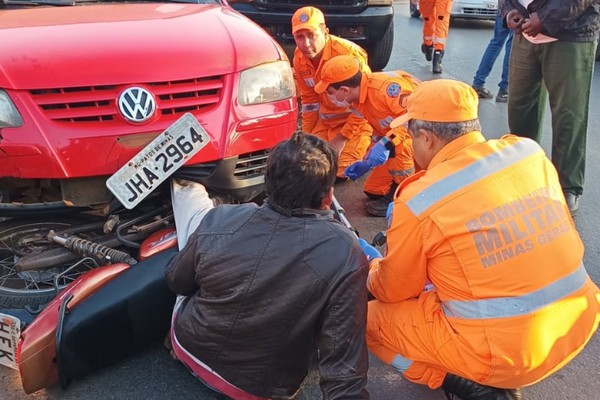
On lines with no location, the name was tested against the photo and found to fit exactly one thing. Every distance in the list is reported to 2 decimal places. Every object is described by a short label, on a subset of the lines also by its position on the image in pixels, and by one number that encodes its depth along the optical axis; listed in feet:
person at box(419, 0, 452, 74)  22.77
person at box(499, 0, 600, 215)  10.48
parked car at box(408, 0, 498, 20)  34.45
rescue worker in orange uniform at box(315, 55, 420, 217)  11.16
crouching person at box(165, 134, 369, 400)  5.54
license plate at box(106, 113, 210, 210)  7.55
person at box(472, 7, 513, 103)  19.53
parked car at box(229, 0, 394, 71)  18.84
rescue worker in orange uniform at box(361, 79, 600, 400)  5.61
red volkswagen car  7.20
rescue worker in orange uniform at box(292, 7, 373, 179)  13.50
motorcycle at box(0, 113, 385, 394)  6.46
